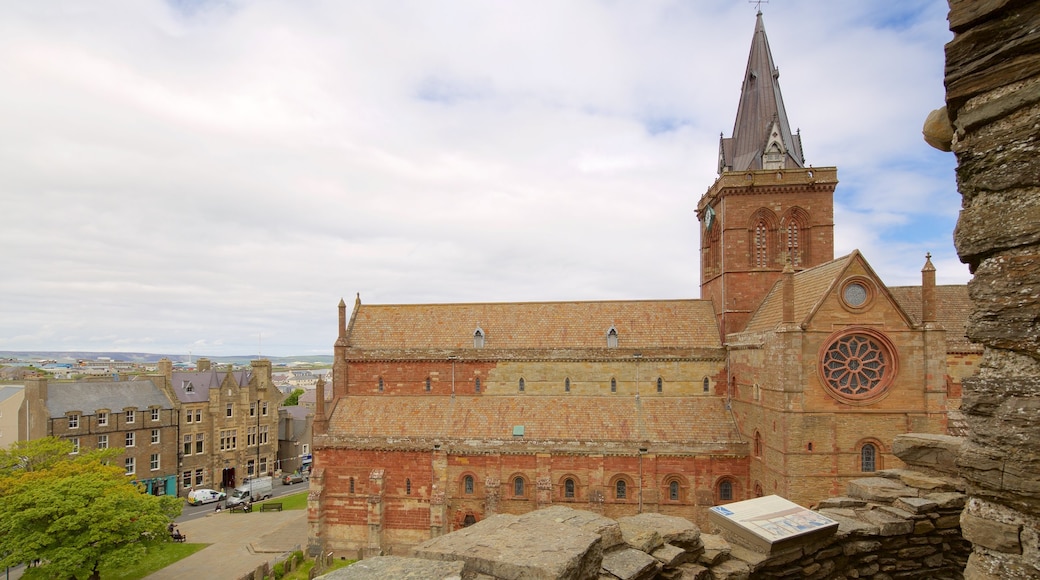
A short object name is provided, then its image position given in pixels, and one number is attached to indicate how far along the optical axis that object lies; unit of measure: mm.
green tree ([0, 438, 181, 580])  25766
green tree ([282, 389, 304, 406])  99856
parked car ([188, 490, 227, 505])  51875
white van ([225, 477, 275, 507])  51100
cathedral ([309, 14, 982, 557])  25672
